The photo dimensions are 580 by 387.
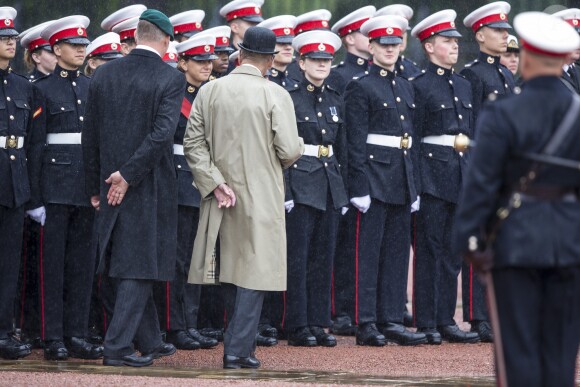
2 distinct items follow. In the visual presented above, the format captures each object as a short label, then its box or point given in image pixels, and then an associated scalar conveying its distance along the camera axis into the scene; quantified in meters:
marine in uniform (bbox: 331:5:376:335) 21.53
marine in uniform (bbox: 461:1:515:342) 21.77
